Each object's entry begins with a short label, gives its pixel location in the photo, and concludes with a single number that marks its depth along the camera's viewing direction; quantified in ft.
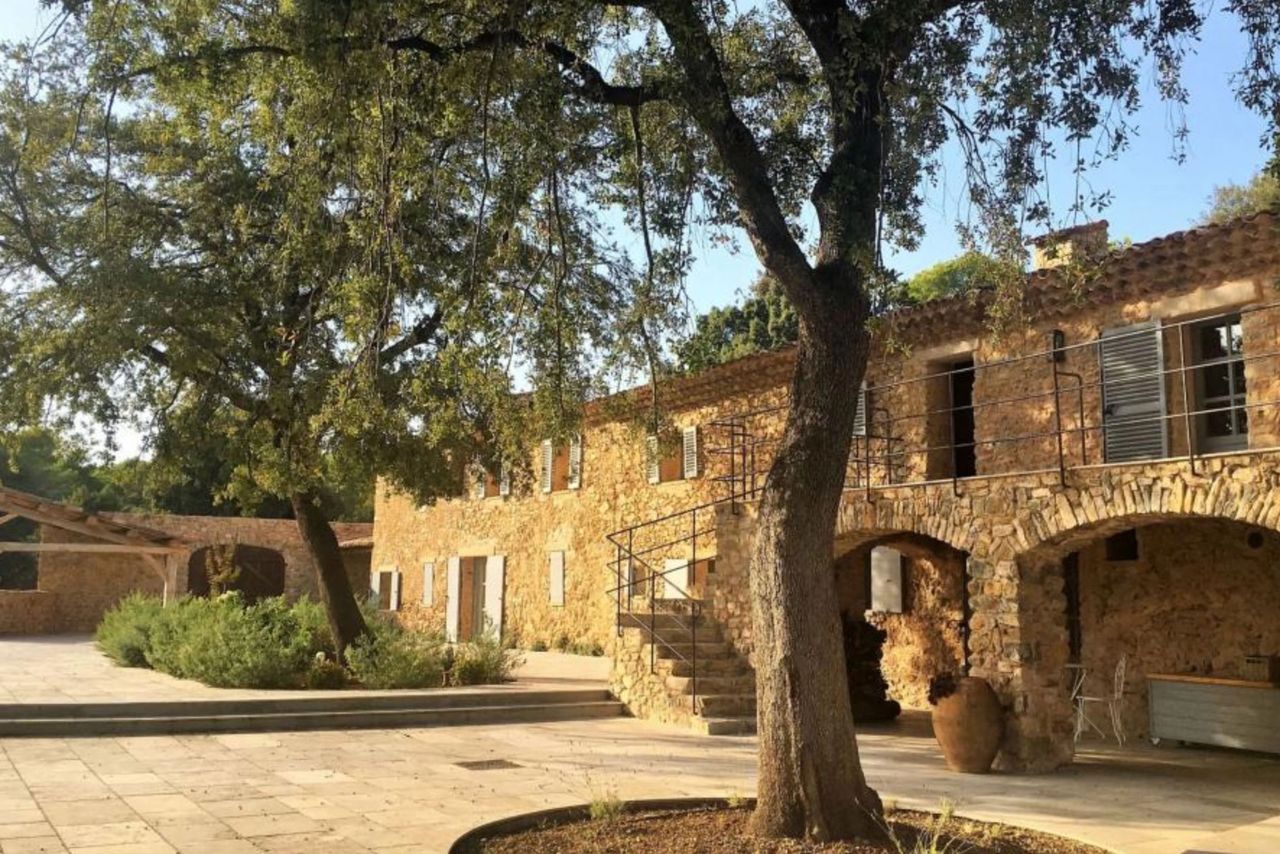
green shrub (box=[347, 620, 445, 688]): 43.83
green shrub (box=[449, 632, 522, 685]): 47.03
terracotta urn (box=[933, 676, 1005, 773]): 30.89
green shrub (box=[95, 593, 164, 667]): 52.39
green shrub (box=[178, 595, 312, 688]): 42.37
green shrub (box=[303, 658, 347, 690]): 43.52
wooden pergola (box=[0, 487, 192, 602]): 67.67
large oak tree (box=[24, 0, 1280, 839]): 20.35
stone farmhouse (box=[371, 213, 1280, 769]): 31.53
